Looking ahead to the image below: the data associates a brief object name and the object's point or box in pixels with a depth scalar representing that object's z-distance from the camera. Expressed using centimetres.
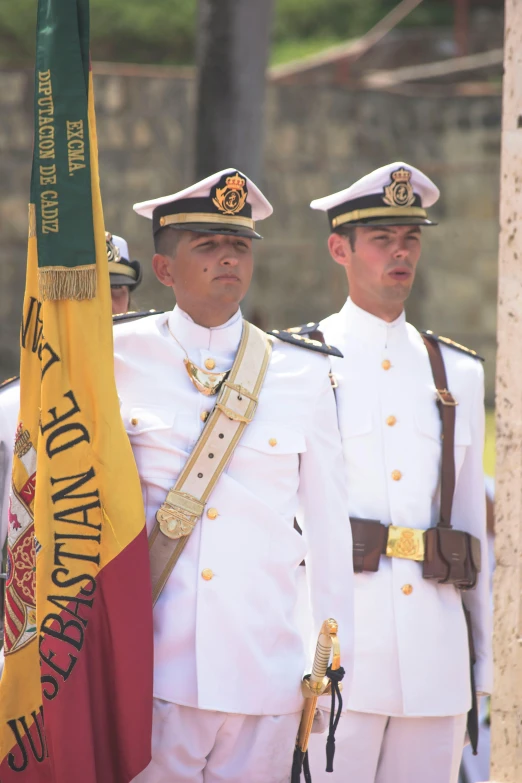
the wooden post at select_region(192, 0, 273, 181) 1559
